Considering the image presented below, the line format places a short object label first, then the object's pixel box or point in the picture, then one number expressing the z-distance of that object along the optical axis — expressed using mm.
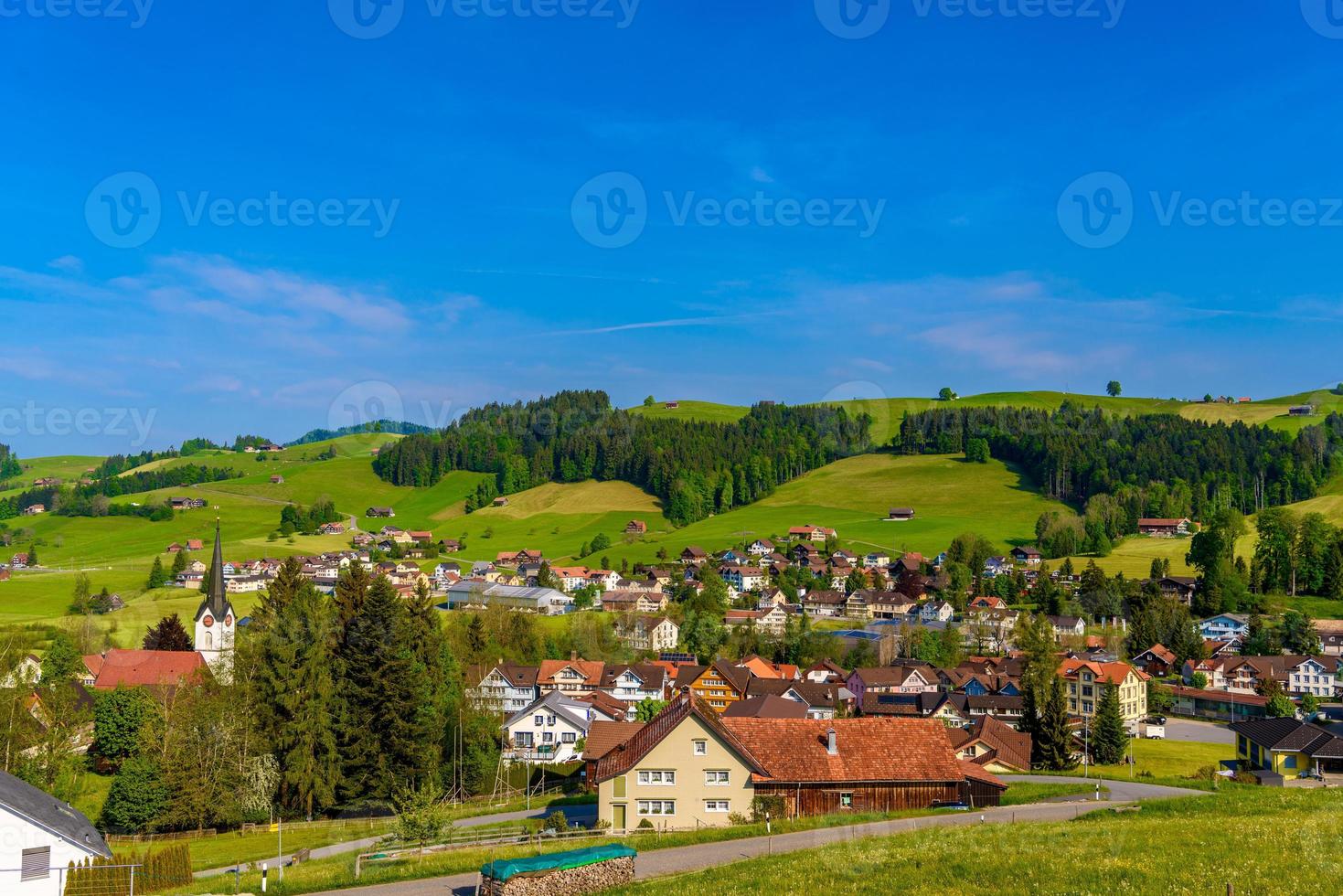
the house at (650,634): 101188
